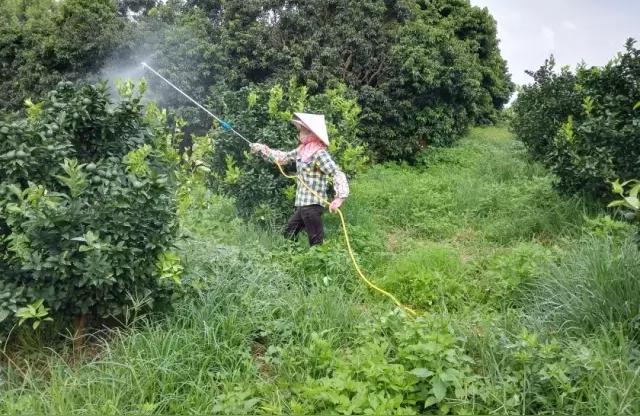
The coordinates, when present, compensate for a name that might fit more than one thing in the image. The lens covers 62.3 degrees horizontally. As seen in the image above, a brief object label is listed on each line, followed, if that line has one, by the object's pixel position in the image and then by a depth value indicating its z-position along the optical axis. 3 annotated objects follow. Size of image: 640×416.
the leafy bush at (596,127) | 5.53
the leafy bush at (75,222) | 2.85
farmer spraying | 5.25
